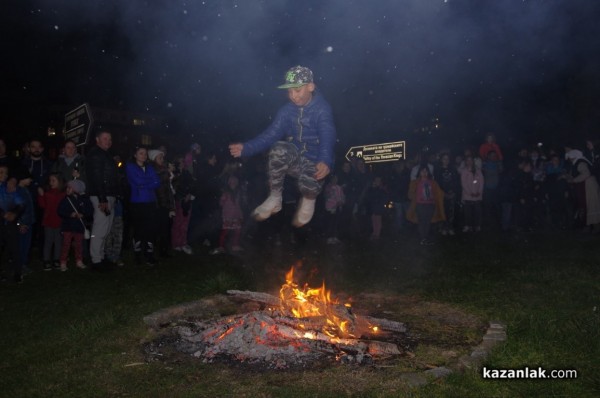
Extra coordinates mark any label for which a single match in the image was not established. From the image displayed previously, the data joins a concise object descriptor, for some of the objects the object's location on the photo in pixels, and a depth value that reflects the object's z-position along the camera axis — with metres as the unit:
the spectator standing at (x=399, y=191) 12.65
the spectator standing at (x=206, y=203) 9.54
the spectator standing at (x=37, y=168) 8.77
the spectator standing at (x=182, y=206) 9.49
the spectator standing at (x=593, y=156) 12.04
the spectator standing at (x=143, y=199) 8.23
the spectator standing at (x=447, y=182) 12.19
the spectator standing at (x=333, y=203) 11.43
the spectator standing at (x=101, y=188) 7.66
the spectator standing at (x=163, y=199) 8.70
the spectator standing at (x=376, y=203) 12.31
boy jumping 4.44
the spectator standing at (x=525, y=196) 13.04
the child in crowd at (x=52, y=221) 8.27
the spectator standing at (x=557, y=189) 13.07
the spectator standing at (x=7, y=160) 7.61
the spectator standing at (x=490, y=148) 13.09
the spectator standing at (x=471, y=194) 12.41
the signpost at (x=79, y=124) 9.02
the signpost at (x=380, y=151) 19.03
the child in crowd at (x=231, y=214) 10.02
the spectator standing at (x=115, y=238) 8.27
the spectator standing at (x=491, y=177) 12.97
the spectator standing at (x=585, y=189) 11.58
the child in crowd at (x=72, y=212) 7.98
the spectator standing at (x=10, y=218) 7.18
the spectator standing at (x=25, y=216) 7.49
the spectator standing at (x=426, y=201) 11.20
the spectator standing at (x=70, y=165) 8.52
